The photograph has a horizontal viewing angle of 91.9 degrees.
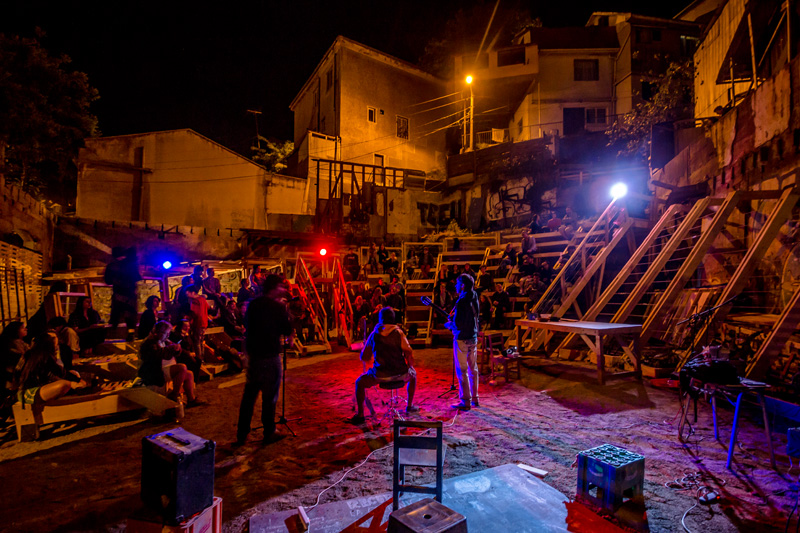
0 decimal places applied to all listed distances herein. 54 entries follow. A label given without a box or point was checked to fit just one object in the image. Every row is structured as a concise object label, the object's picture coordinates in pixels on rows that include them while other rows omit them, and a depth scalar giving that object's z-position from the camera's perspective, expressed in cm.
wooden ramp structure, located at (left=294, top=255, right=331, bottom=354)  1121
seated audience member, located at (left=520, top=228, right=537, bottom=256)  1344
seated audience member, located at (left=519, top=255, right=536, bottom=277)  1234
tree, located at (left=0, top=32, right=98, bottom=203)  1652
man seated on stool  533
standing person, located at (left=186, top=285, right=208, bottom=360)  830
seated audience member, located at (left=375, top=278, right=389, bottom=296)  1294
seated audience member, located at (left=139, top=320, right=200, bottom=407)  574
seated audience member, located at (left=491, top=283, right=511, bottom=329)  1170
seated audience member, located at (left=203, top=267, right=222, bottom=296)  978
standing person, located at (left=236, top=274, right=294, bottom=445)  462
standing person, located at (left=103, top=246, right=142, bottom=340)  880
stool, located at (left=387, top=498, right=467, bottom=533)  225
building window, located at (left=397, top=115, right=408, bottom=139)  2520
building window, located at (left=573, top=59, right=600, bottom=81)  2289
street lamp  2269
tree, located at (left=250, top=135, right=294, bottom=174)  2635
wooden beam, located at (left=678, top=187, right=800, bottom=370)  693
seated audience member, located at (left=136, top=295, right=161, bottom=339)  719
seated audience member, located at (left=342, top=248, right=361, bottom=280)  1579
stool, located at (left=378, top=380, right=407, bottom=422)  532
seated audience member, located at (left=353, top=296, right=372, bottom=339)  1204
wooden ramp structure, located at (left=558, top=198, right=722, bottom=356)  859
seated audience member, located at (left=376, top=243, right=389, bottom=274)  1611
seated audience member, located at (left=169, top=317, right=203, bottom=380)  693
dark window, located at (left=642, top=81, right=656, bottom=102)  2178
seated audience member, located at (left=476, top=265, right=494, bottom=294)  1308
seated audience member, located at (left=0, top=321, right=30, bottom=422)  570
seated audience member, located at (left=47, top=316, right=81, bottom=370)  652
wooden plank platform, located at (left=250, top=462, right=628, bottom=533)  296
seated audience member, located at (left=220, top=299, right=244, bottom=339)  958
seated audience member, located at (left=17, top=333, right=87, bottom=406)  518
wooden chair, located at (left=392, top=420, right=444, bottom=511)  310
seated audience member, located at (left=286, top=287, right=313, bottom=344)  1115
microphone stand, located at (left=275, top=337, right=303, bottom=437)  515
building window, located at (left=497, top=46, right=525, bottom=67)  2278
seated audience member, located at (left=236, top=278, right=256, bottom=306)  1008
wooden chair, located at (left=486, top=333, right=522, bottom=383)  753
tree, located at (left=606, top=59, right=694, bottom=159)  1744
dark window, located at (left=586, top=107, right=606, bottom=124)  2278
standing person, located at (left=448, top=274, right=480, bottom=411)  587
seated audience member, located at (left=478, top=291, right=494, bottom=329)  1220
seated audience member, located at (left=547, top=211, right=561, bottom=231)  1490
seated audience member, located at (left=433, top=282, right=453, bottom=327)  1251
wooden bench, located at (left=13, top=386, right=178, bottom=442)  505
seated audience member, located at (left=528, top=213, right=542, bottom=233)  1556
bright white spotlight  1531
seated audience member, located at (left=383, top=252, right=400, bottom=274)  1619
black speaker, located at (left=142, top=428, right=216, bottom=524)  239
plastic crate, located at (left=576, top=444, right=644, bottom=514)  300
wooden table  671
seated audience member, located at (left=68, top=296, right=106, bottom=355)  792
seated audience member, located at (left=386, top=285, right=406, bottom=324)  1202
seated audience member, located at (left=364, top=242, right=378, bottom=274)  1662
